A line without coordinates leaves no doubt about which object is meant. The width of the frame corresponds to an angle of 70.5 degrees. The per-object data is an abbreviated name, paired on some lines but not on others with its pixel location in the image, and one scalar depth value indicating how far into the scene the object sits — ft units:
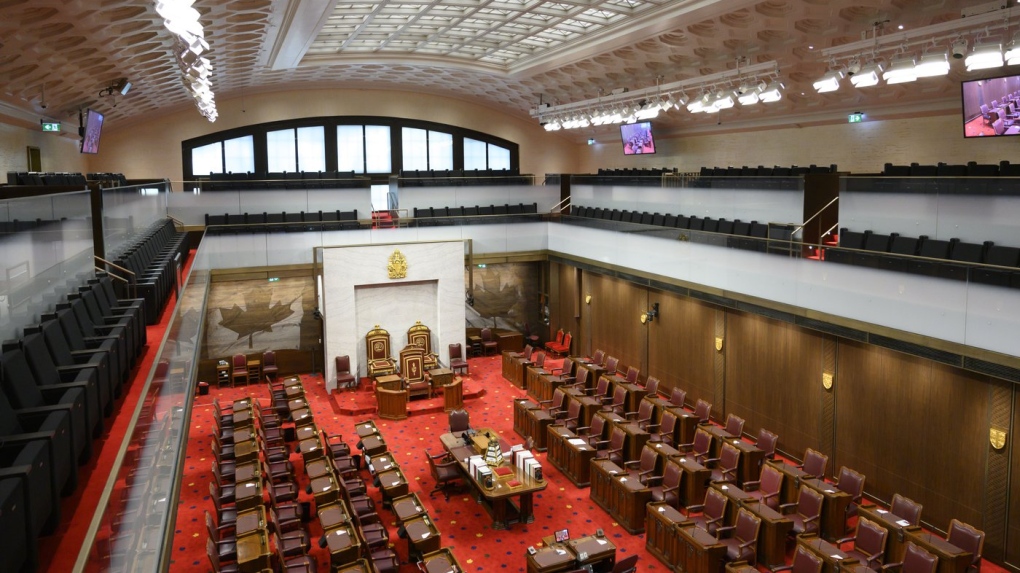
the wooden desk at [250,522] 32.40
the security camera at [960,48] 35.81
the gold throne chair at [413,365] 64.18
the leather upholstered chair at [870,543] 31.14
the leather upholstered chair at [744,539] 32.22
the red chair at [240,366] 66.39
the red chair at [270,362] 67.51
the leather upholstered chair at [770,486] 36.58
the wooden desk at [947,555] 28.48
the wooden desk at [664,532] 33.40
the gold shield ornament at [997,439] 33.76
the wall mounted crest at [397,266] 65.21
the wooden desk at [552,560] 30.55
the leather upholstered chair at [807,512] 34.45
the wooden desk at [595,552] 31.32
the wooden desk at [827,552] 28.67
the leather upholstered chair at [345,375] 63.16
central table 37.70
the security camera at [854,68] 42.14
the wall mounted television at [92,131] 60.73
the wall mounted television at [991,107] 42.83
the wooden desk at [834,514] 34.45
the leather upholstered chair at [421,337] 67.05
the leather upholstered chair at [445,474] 42.24
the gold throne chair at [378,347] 64.90
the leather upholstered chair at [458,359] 64.85
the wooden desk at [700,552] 31.24
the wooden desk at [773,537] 32.86
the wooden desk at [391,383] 57.16
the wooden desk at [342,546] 31.27
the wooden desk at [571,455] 43.37
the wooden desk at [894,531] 30.66
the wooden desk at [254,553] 29.86
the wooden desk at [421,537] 32.81
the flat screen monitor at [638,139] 80.12
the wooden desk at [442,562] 30.09
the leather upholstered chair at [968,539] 29.32
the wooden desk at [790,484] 36.96
